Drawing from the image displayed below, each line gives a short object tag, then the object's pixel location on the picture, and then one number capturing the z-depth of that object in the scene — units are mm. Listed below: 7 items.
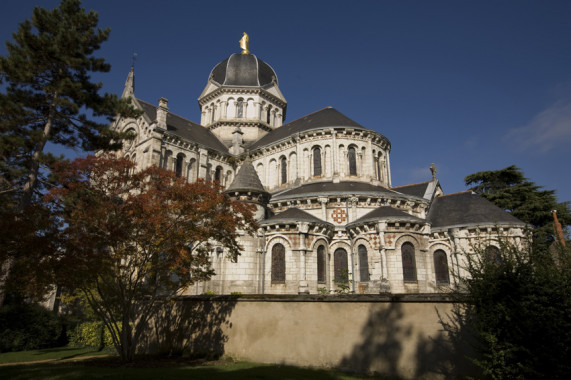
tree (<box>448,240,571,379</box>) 6516
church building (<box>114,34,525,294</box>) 23656
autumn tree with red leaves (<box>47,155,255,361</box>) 11578
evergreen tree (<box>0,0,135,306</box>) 17484
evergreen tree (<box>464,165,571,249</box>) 38500
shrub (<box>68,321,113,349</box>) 19909
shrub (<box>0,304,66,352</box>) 20547
